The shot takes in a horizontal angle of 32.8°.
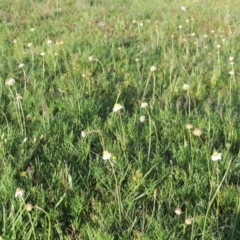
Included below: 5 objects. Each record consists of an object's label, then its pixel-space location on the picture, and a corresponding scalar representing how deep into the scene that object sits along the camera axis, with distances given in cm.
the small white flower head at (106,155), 207
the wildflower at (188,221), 182
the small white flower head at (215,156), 203
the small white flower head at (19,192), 179
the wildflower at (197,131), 238
